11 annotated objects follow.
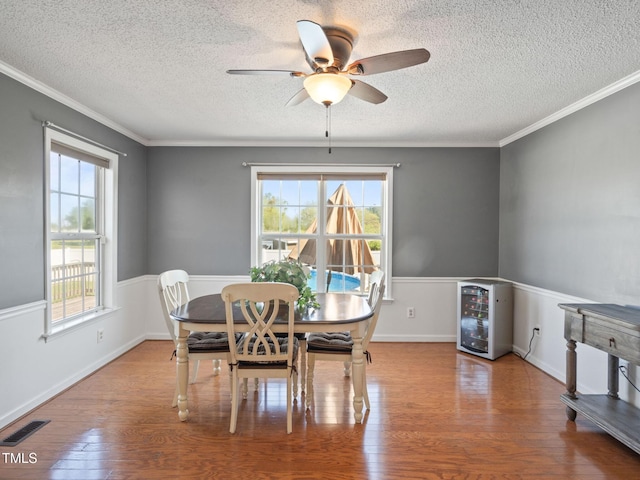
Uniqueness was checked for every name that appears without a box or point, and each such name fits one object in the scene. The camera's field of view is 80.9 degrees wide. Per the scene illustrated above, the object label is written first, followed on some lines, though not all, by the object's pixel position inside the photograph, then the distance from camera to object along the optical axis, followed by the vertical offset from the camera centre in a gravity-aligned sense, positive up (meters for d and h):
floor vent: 2.28 -1.28
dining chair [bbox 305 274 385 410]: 2.66 -0.80
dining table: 2.42 -0.58
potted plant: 2.73 -0.30
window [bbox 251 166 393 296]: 4.59 +0.10
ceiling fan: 1.82 +0.89
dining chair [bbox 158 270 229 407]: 2.64 -0.76
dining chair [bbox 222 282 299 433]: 2.29 -0.64
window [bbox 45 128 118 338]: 3.06 +0.03
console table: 2.12 -0.67
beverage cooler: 3.87 -0.86
